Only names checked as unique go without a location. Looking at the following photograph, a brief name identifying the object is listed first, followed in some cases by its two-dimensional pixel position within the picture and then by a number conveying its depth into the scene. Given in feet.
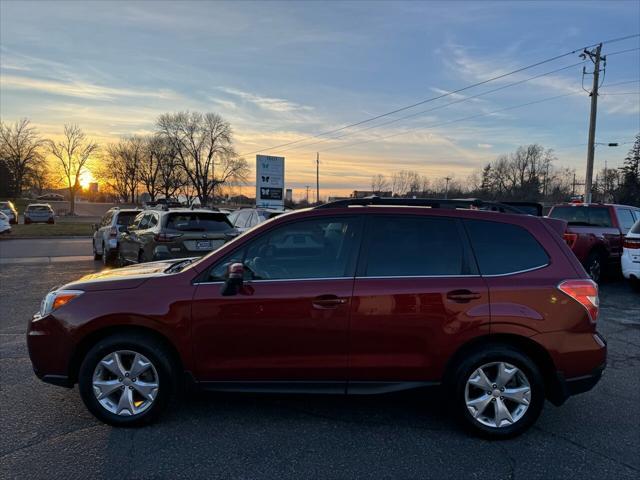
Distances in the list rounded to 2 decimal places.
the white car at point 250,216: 45.16
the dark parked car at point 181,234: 30.35
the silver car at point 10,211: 115.20
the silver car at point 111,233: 42.11
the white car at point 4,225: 73.05
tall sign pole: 195.12
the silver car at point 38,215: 116.16
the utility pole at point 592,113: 85.36
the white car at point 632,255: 29.86
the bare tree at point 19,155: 226.99
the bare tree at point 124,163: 269.03
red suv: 11.49
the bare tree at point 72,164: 212.64
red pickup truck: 34.12
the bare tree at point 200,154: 236.84
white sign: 93.56
